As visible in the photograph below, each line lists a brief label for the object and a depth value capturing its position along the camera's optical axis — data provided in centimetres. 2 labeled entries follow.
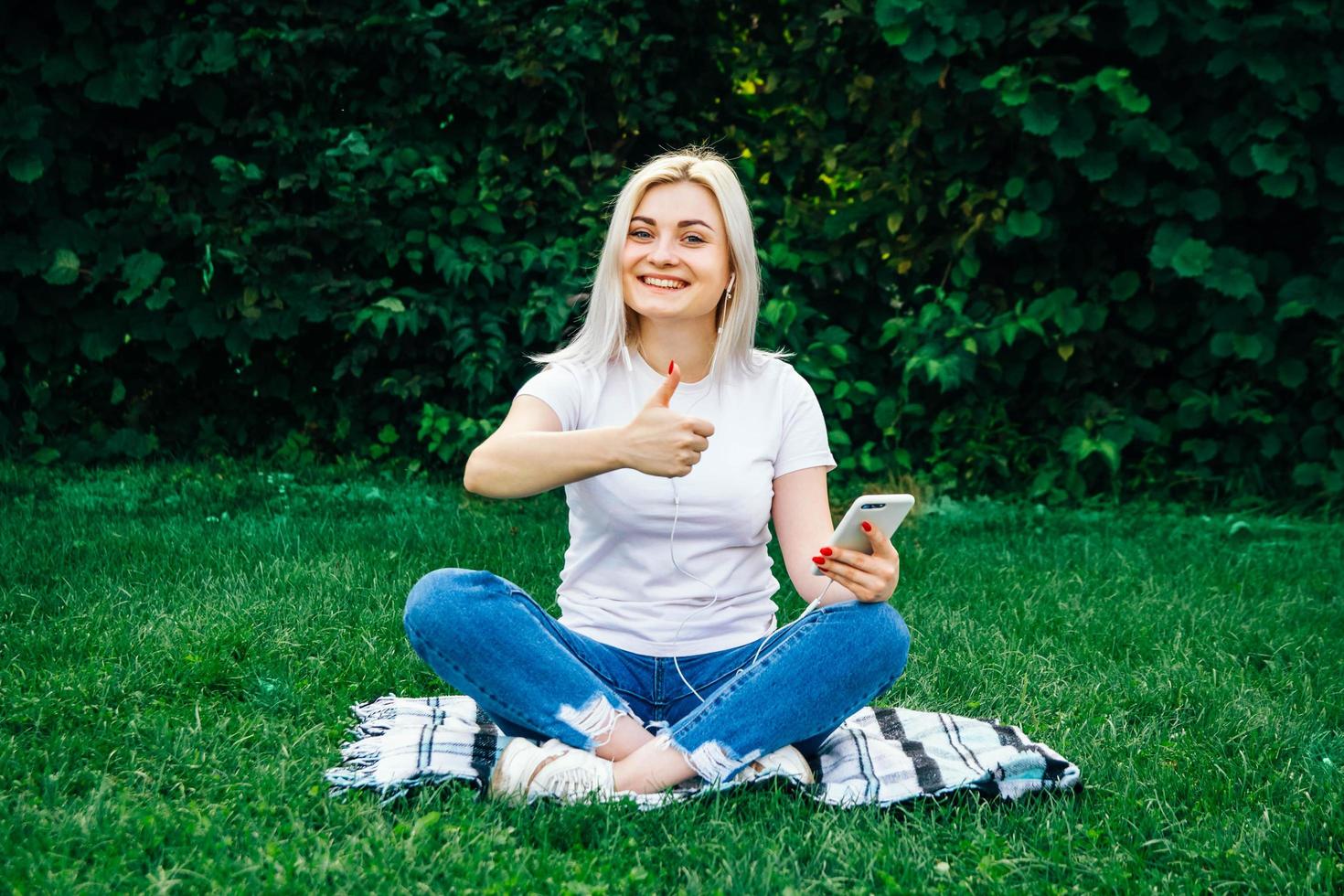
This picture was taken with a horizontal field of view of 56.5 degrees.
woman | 225
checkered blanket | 228
